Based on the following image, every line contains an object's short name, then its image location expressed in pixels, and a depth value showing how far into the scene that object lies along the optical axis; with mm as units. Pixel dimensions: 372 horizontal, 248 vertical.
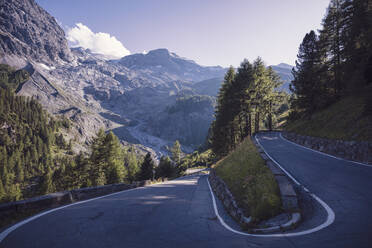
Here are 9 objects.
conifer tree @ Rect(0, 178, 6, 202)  46050
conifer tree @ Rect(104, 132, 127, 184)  33928
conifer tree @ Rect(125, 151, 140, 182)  55072
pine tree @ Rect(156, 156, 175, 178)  55953
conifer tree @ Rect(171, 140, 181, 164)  72375
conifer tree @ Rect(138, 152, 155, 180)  49625
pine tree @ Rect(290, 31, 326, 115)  25844
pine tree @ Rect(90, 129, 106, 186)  32625
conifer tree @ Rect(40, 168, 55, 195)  52188
